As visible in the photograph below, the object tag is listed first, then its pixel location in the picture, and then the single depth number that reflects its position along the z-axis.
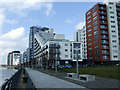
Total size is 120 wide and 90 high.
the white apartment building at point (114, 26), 60.38
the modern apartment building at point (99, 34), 59.56
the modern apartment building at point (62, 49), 62.92
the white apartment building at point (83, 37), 85.60
